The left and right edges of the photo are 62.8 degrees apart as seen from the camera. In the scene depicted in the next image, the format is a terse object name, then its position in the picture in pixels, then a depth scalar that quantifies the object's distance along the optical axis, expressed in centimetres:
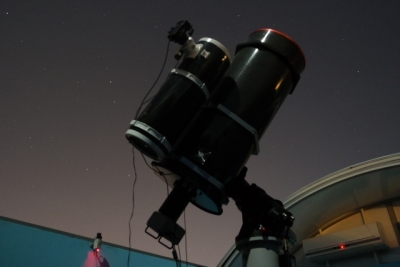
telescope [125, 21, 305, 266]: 147
